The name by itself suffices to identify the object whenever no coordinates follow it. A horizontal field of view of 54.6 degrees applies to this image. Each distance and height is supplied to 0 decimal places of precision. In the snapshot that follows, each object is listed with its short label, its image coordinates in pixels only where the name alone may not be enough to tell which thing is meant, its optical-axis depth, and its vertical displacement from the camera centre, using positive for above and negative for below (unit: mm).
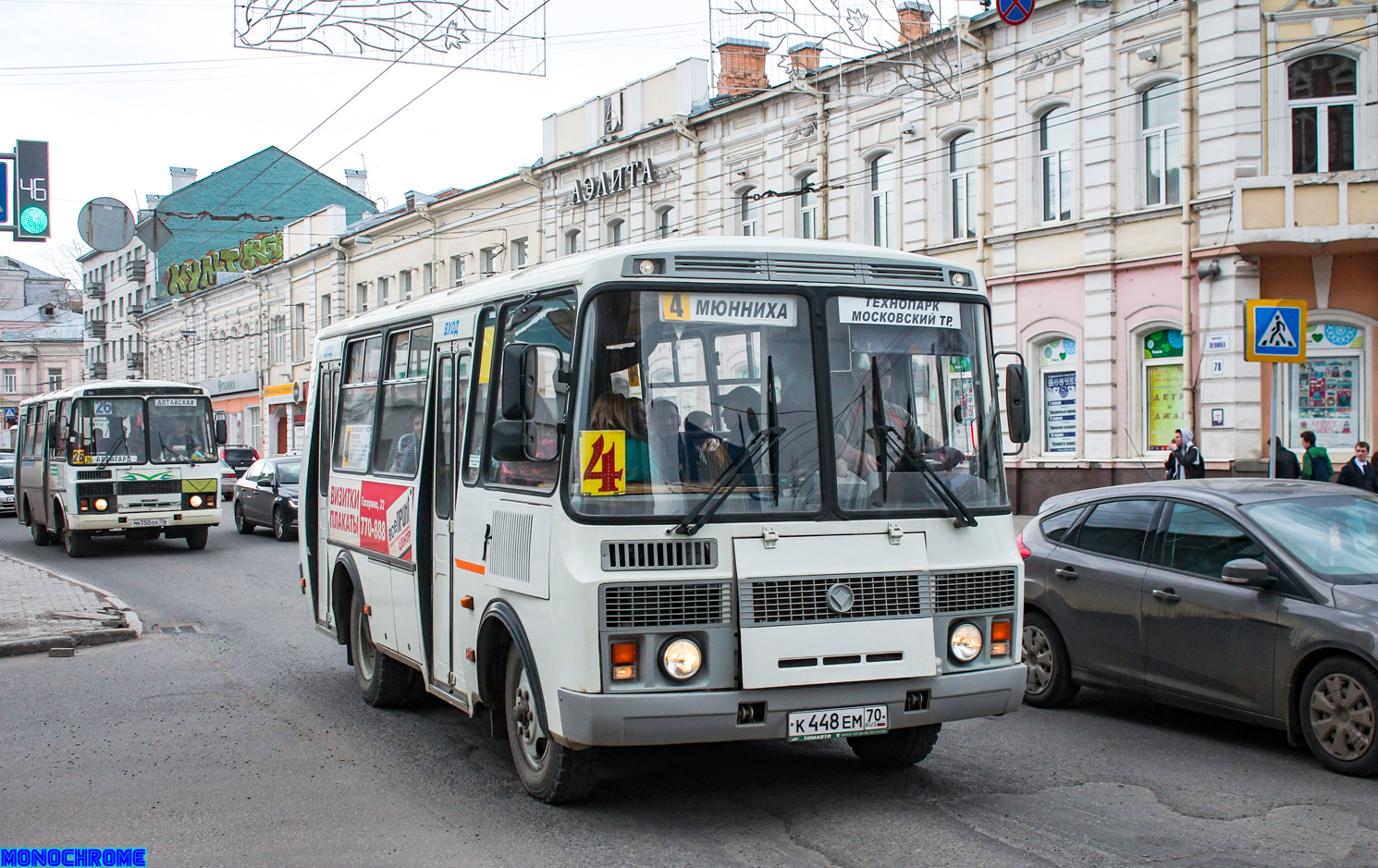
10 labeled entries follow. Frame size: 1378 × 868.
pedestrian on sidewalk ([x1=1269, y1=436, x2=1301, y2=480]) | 18469 -791
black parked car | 23438 -1235
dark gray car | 6688 -1077
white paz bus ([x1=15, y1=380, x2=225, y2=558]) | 20188 -430
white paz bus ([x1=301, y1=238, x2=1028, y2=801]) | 5566 -383
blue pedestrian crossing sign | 11867 +703
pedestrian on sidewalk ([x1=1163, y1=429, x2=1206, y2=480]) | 19562 -734
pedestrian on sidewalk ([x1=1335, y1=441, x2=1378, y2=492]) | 18172 -920
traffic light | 15969 +2957
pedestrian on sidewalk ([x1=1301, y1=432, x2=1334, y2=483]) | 18641 -782
